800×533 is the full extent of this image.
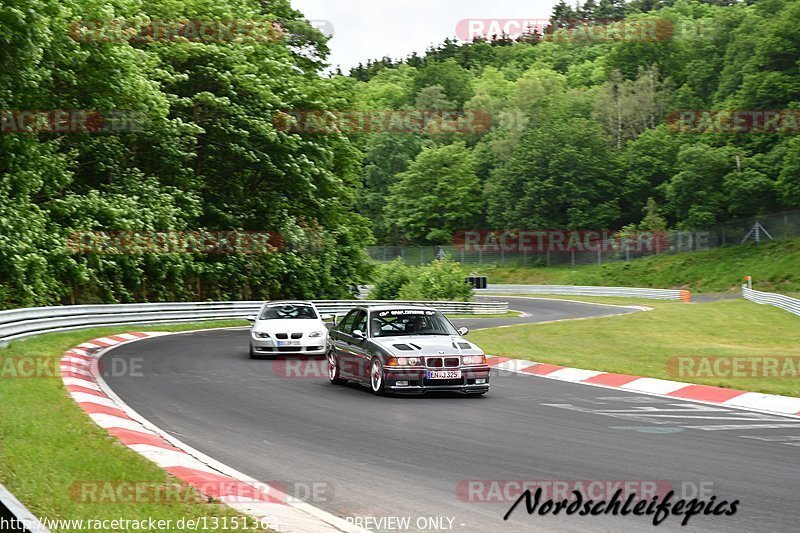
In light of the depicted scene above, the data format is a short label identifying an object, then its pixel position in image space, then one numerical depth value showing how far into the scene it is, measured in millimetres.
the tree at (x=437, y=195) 103875
